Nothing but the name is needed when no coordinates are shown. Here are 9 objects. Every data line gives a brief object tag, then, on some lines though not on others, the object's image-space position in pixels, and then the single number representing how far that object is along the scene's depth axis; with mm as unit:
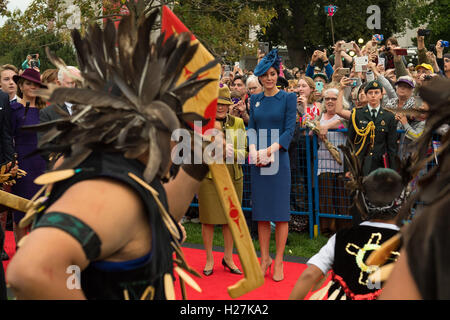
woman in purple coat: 6410
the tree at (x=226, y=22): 13648
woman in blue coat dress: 5914
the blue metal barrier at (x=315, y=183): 7410
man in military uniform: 6434
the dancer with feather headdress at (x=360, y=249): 2938
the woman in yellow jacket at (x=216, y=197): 6156
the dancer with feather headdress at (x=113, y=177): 1446
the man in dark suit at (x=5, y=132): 6566
